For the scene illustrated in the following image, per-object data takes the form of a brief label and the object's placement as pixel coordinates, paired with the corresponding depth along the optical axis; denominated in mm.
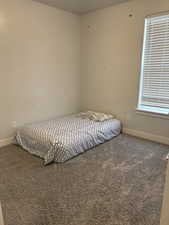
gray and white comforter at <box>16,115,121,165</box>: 2529
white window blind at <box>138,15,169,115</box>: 3010
